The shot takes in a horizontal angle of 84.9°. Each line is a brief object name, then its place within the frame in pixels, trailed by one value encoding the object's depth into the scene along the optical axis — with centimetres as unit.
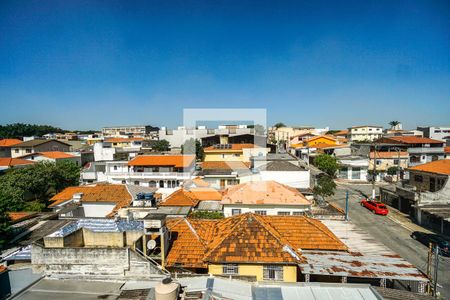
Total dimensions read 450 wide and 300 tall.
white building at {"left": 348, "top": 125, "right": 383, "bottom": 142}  8550
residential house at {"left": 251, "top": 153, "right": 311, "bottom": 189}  2698
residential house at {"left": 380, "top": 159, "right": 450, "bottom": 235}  2083
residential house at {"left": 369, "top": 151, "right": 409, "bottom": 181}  4181
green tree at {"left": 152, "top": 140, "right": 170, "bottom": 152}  6320
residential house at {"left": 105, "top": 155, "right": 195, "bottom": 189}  3131
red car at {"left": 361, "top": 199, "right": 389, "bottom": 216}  2478
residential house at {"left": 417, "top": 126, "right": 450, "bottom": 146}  6980
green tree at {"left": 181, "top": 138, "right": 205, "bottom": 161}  4866
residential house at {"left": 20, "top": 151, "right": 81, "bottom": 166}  4668
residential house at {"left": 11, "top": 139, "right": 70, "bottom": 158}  5359
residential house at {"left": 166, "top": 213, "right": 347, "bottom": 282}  1107
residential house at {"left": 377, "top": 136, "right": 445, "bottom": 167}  4169
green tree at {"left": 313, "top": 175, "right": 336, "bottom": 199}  2722
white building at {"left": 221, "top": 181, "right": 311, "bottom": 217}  1953
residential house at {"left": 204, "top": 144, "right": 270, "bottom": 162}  4097
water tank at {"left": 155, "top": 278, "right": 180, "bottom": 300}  659
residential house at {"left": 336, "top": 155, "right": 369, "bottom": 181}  4156
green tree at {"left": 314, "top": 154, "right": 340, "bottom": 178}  3965
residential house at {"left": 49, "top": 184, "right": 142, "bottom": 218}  2242
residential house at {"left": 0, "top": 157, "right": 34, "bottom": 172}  3903
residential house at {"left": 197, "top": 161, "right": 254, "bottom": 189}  2900
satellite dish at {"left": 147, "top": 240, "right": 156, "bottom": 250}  1055
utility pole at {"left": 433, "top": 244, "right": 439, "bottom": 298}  993
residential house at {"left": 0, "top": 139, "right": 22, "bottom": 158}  5472
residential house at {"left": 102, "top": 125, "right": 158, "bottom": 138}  11580
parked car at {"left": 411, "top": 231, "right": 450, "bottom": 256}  1691
